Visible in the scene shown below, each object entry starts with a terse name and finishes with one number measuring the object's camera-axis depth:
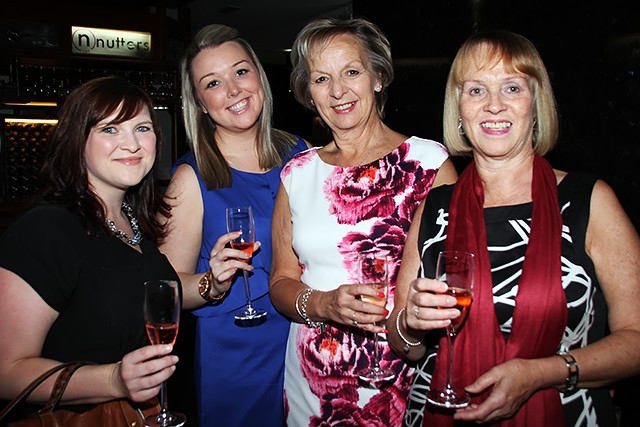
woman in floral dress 2.14
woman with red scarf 1.61
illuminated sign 6.59
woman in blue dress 2.53
